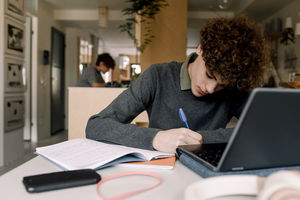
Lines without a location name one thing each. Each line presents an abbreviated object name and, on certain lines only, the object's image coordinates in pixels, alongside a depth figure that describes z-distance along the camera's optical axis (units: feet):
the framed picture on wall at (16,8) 10.29
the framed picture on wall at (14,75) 10.48
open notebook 1.98
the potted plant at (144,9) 9.80
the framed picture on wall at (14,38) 10.33
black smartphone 1.53
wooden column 11.87
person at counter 11.83
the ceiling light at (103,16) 16.11
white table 1.47
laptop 1.32
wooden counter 7.99
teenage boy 2.68
